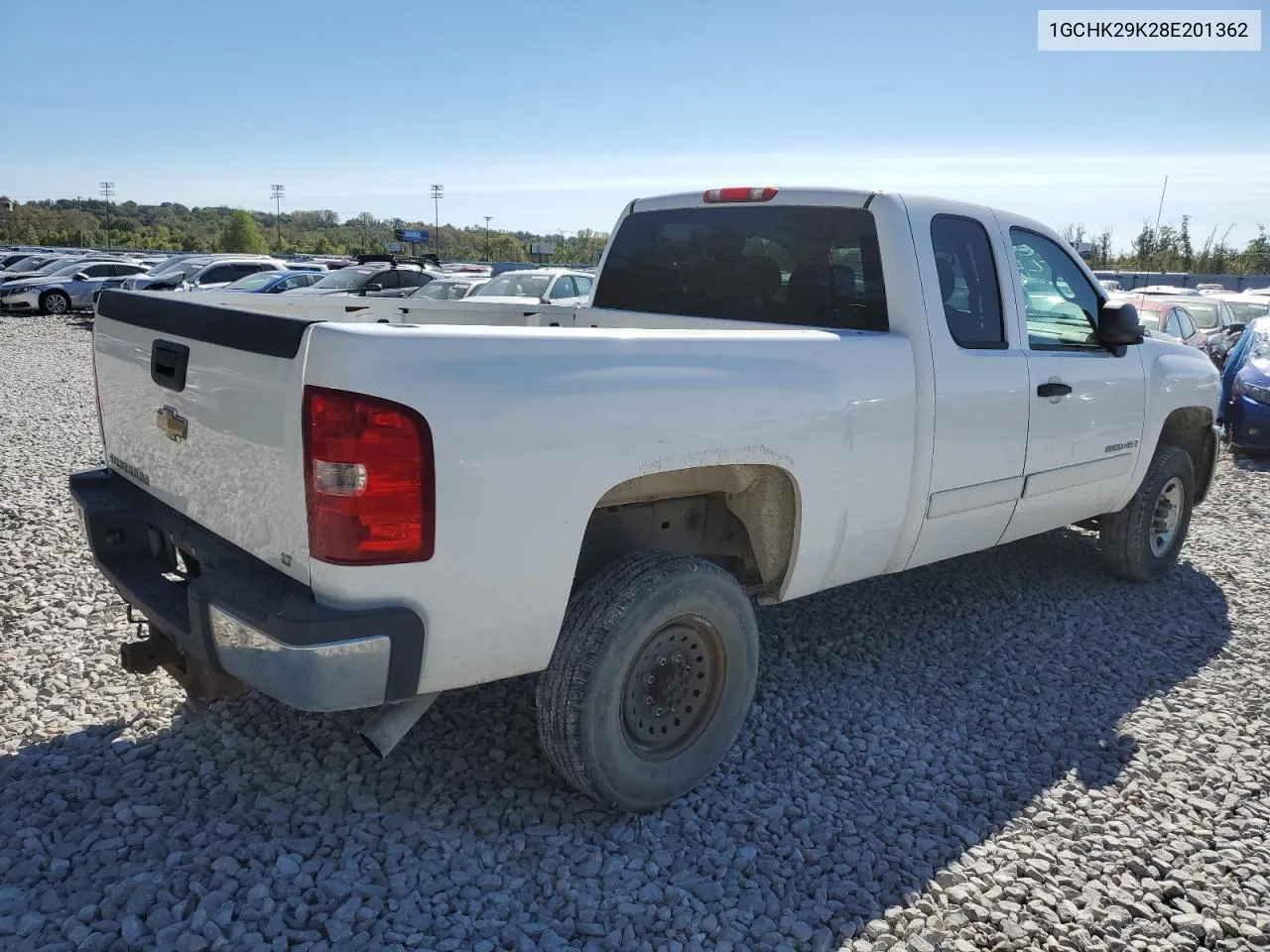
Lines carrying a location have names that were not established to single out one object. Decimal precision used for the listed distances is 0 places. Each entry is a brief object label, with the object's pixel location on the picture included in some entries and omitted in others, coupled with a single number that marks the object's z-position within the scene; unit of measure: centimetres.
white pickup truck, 232
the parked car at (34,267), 2820
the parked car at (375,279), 1997
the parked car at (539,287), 1521
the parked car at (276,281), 2152
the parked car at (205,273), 2305
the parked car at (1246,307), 1478
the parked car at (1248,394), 973
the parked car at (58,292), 2422
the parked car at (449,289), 1680
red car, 1262
